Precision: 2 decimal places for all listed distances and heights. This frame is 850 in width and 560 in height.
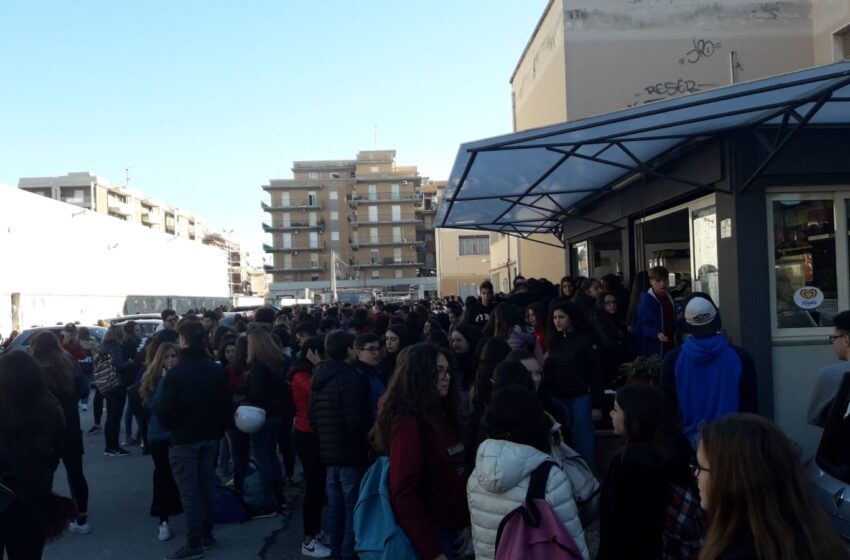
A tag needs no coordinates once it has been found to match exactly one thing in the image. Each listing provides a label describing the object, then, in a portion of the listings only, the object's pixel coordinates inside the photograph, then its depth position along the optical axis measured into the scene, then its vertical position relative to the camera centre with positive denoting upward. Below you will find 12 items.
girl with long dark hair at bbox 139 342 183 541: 6.44 -1.38
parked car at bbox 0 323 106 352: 15.71 -0.98
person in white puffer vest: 2.84 -0.77
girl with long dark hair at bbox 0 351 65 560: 4.27 -0.98
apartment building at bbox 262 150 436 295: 94.00 +7.78
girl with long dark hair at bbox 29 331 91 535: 5.95 -0.92
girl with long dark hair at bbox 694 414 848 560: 1.90 -0.64
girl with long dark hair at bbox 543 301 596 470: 6.01 -0.76
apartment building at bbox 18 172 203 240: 87.62 +13.00
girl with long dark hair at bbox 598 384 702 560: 2.93 -0.86
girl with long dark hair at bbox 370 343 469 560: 3.39 -0.85
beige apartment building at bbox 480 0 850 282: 15.22 +5.07
